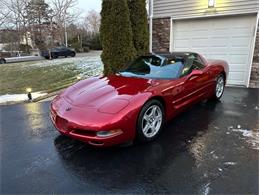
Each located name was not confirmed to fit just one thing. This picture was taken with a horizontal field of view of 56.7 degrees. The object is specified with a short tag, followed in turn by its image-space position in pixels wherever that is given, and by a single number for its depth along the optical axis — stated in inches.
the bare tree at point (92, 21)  2215.8
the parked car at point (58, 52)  1032.2
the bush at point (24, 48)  1433.3
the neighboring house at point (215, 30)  274.7
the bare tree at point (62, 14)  1537.9
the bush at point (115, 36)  284.0
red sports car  123.9
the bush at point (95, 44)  1689.2
